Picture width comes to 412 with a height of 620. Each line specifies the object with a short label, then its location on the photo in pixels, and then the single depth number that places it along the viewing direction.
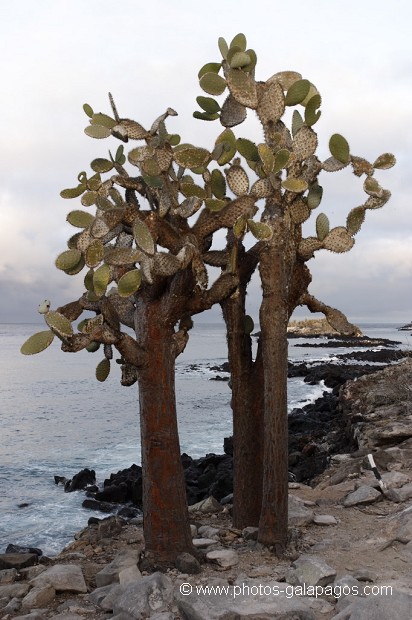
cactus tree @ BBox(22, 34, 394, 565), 6.05
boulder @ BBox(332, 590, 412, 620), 4.14
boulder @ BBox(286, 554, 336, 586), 5.07
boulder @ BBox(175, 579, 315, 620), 4.43
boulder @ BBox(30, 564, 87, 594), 5.57
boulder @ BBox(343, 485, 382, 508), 7.55
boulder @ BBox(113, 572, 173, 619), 4.80
